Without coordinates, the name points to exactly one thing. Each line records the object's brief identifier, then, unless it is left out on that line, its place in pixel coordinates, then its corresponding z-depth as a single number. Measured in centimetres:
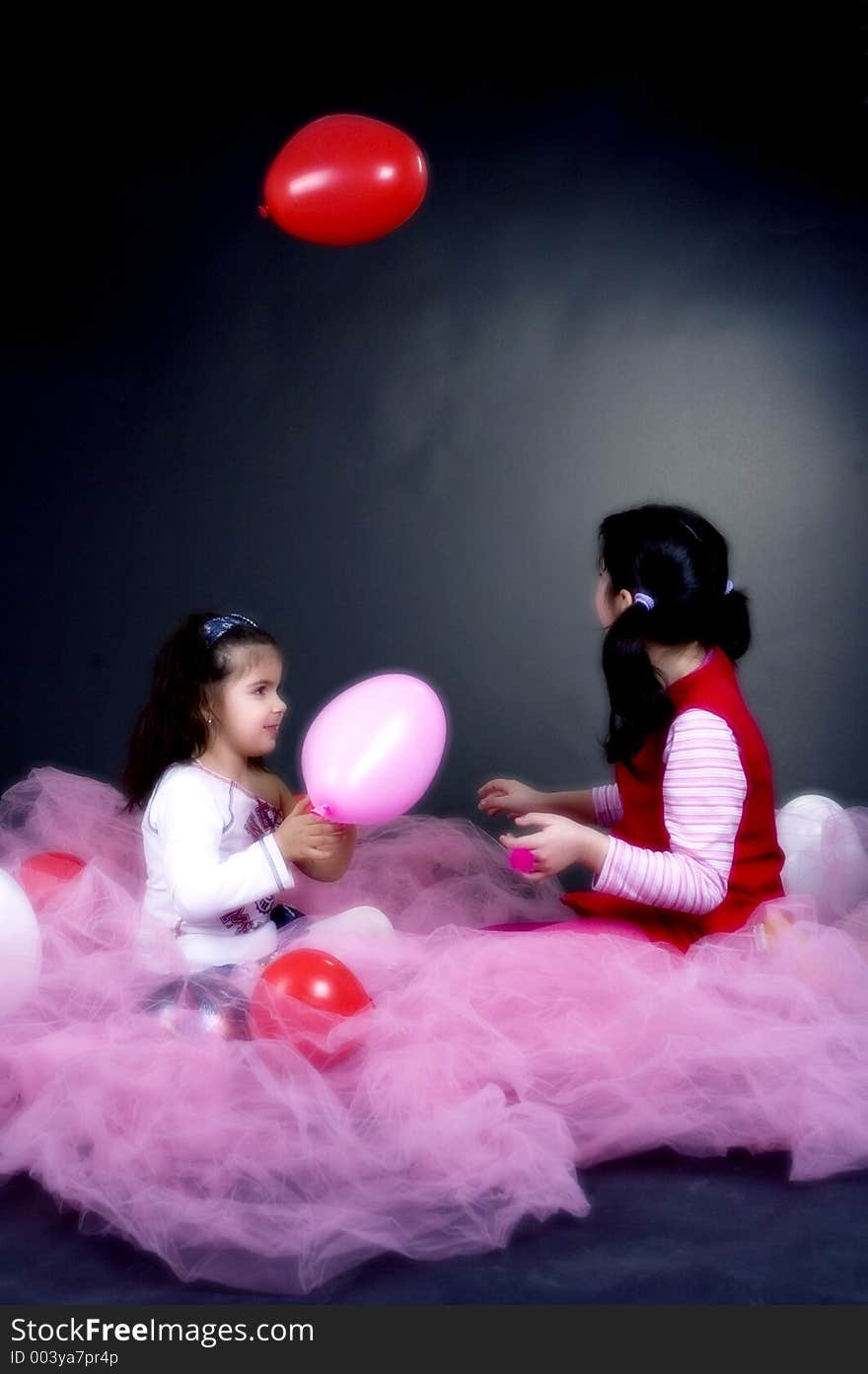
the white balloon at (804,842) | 227
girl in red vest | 192
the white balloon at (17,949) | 177
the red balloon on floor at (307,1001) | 165
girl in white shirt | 191
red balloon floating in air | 230
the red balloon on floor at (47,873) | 216
